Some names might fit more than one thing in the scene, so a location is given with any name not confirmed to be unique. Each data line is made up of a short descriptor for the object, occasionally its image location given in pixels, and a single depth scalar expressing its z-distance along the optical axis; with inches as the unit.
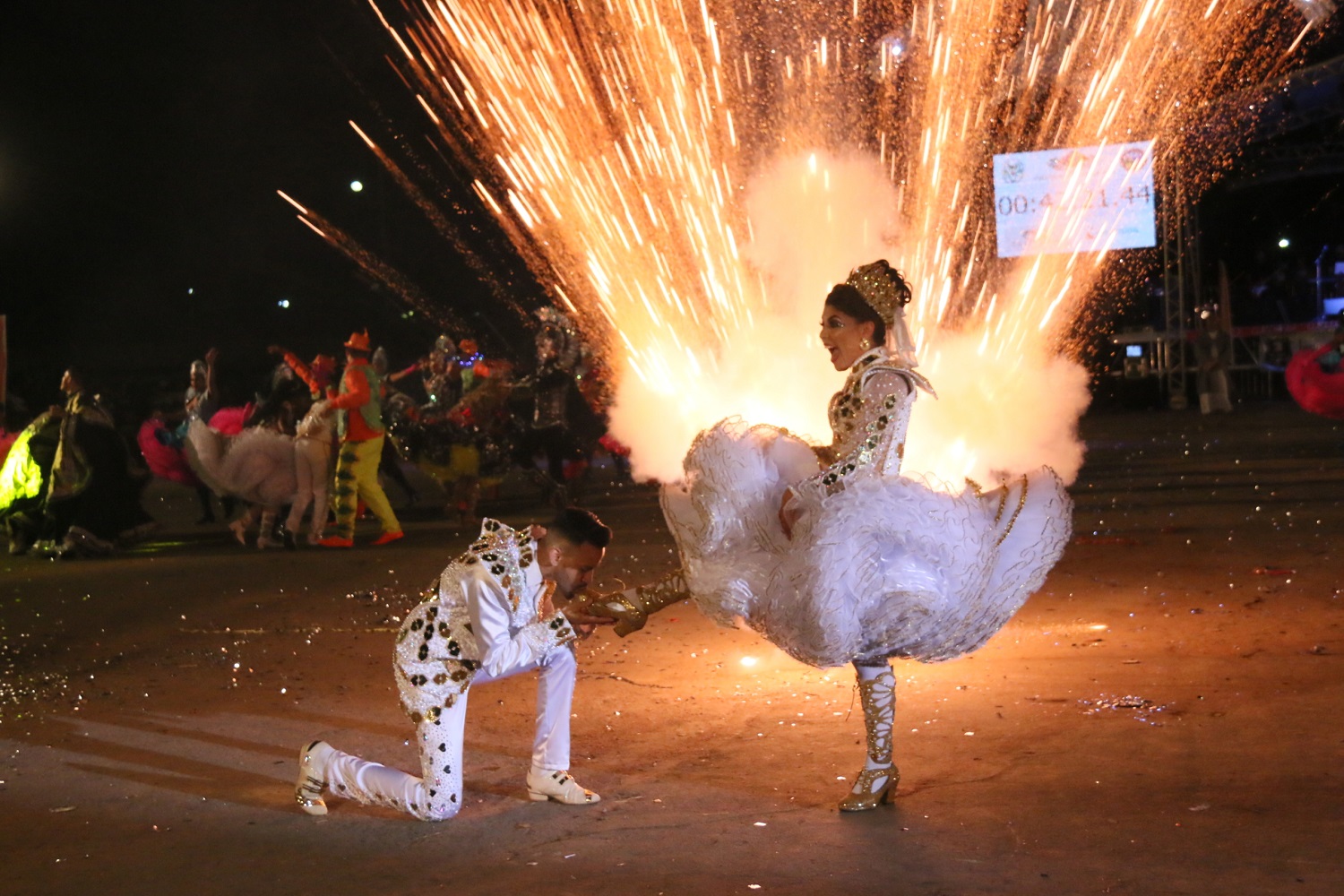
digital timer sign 824.3
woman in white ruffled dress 179.9
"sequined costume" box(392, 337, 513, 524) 592.1
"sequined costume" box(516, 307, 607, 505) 622.8
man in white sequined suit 186.7
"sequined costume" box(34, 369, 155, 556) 529.3
